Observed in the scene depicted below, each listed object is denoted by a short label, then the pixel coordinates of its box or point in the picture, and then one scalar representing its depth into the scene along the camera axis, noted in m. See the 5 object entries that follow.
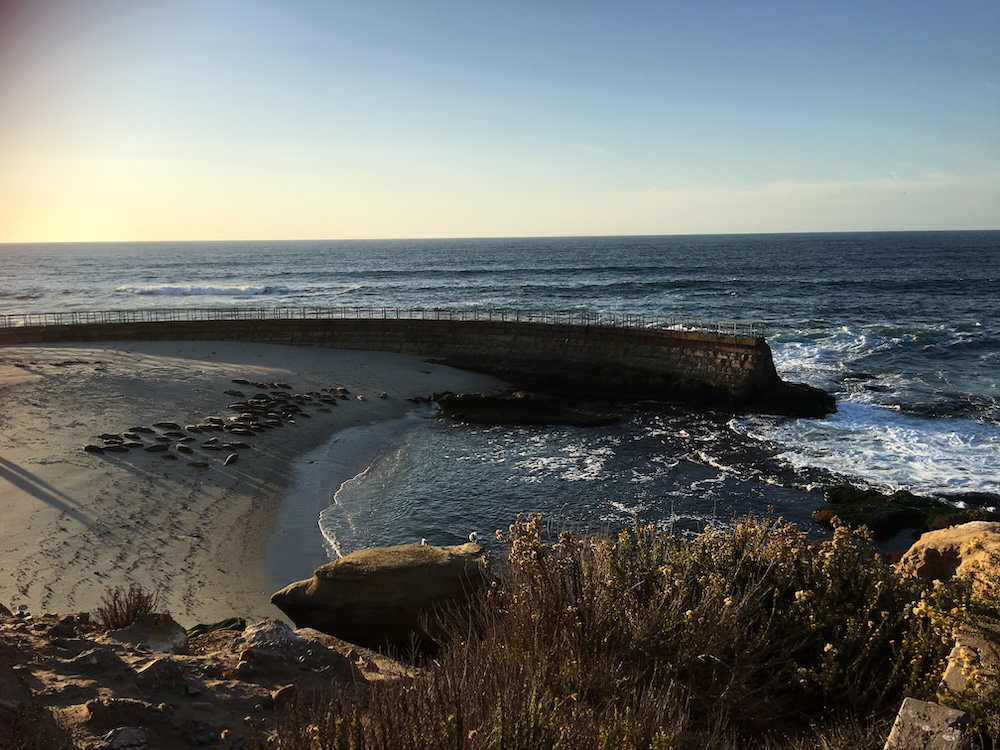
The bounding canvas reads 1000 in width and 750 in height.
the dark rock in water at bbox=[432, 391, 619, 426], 26.75
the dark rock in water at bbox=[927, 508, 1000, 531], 15.80
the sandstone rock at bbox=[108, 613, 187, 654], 7.49
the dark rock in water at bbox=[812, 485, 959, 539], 16.47
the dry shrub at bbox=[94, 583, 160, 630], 8.27
